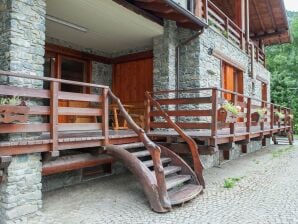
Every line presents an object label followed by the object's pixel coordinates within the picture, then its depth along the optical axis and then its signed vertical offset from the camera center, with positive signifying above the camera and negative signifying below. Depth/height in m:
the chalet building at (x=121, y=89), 3.52 +0.72
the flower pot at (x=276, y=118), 9.89 +0.01
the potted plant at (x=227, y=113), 5.07 +0.12
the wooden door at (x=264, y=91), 11.88 +1.38
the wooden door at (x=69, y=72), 6.50 +1.38
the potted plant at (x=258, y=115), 7.00 +0.10
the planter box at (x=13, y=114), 3.05 +0.08
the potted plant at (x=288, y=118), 11.05 +0.01
